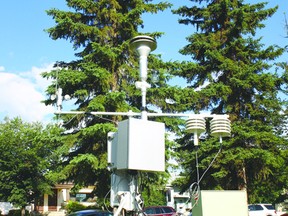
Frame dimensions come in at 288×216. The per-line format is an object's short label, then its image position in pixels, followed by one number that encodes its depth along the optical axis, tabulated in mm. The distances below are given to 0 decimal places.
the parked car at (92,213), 12789
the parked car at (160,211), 20183
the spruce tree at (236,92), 17047
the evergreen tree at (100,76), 14602
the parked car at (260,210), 24844
